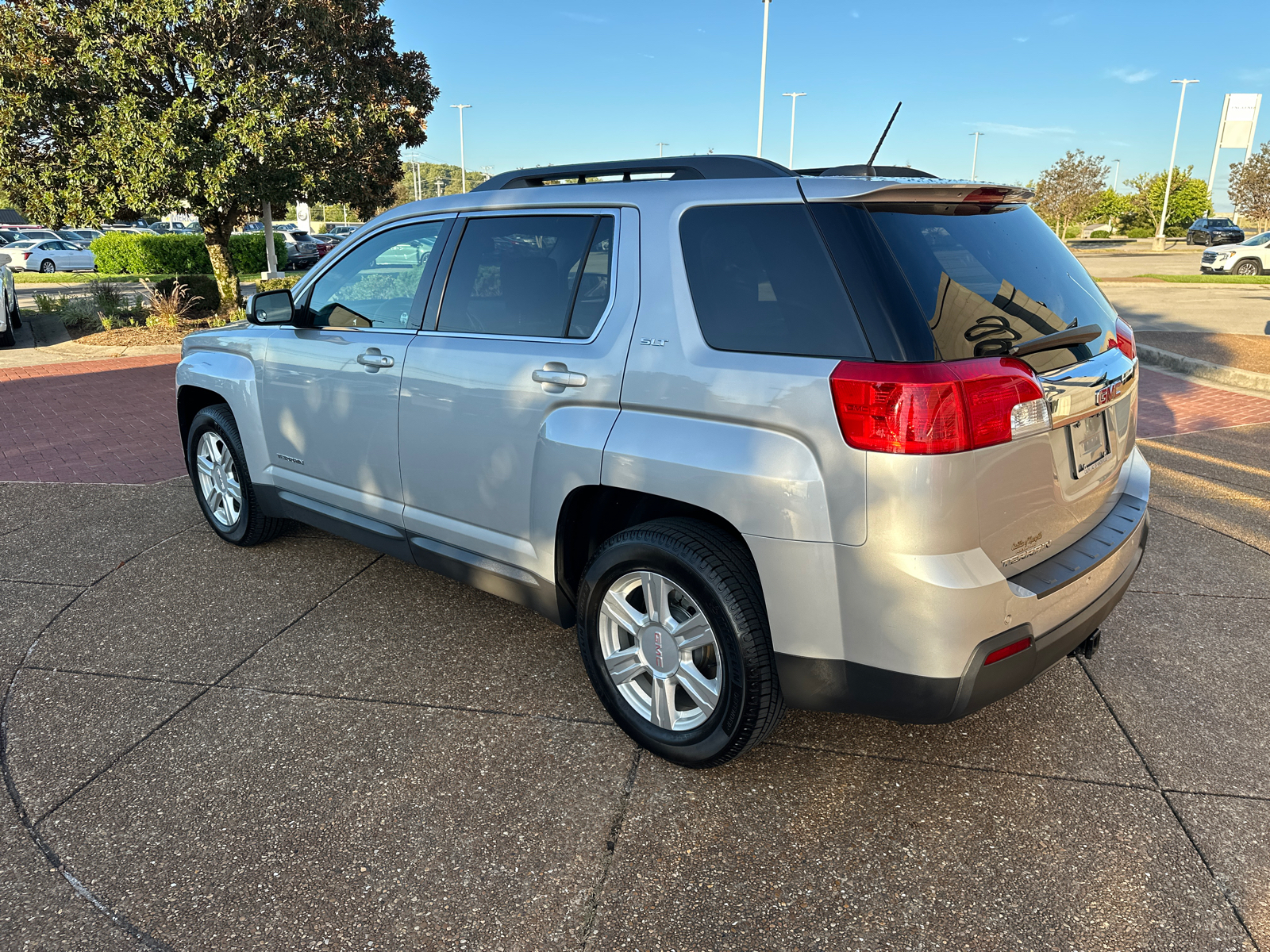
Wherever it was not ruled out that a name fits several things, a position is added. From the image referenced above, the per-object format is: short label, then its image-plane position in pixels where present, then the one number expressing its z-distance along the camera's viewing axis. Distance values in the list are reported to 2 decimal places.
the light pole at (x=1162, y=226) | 50.69
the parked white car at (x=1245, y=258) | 29.08
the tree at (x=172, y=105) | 12.56
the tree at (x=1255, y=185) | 43.97
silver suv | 2.33
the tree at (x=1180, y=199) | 61.19
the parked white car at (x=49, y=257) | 32.88
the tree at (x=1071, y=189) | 54.81
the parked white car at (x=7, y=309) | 13.47
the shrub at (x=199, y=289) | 15.67
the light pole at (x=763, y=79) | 42.47
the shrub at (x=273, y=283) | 18.99
